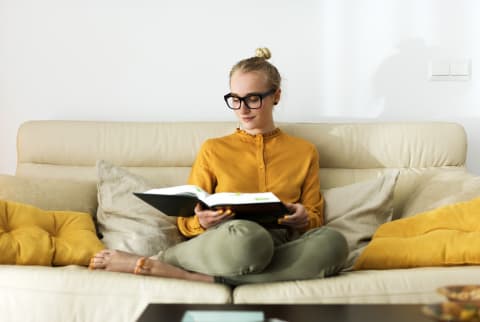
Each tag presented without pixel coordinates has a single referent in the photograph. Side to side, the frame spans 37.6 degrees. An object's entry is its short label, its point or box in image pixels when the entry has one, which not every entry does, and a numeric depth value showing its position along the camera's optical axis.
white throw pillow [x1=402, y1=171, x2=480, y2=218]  2.23
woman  1.85
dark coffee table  1.35
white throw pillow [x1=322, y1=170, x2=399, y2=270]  2.30
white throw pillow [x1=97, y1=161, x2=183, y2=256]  2.28
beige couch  2.49
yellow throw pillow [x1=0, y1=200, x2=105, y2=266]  2.01
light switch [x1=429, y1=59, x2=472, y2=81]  2.92
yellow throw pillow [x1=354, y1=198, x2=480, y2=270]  1.92
